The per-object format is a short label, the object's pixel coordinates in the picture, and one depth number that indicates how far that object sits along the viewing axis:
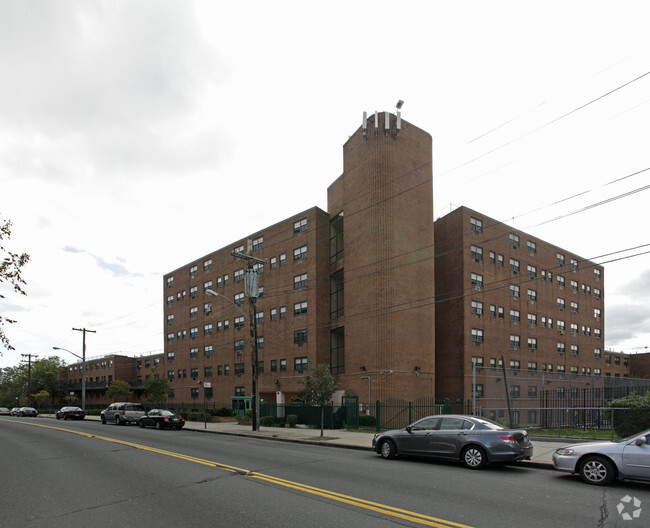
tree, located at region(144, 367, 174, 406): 43.37
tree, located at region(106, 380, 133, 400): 61.19
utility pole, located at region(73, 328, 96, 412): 54.22
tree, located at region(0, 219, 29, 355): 11.22
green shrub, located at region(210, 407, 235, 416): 40.08
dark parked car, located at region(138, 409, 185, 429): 28.95
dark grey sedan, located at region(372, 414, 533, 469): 11.60
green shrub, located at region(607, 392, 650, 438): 16.08
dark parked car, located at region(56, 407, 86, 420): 46.00
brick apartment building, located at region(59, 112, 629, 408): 34.12
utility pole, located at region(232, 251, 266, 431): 25.91
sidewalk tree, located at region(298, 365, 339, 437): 22.31
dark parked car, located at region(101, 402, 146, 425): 34.62
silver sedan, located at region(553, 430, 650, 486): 9.08
